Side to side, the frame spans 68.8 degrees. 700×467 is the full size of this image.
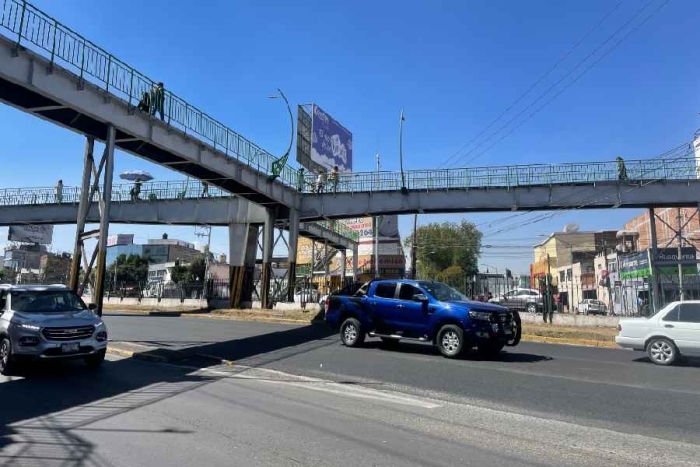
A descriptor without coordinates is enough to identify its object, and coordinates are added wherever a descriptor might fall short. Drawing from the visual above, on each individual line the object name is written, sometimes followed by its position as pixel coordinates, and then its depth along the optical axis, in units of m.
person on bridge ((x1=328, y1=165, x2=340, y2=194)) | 30.15
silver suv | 9.85
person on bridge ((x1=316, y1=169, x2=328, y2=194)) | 31.02
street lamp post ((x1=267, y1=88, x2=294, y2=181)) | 27.92
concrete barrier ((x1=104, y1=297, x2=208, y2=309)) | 34.06
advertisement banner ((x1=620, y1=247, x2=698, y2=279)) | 28.28
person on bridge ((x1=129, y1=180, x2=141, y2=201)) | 34.81
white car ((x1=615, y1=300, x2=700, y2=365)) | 11.94
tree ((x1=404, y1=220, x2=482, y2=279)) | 67.75
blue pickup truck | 12.09
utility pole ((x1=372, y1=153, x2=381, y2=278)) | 40.91
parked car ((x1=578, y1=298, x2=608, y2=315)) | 28.70
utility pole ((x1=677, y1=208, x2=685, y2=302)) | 20.11
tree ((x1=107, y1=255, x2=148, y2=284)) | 76.75
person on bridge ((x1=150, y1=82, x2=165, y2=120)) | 19.22
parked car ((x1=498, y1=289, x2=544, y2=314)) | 26.81
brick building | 40.27
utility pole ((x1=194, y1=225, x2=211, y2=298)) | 34.69
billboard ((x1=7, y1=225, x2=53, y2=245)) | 61.12
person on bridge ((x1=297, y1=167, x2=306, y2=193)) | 31.28
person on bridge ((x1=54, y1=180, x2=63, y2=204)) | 35.78
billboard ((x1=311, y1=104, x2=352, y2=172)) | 42.31
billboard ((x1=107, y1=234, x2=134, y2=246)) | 71.97
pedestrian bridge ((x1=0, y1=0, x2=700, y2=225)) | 14.87
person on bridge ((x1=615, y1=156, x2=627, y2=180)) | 25.41
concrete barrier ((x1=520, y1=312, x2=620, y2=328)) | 20.72
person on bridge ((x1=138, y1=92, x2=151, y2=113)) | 18.69
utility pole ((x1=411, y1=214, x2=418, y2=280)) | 39.64
